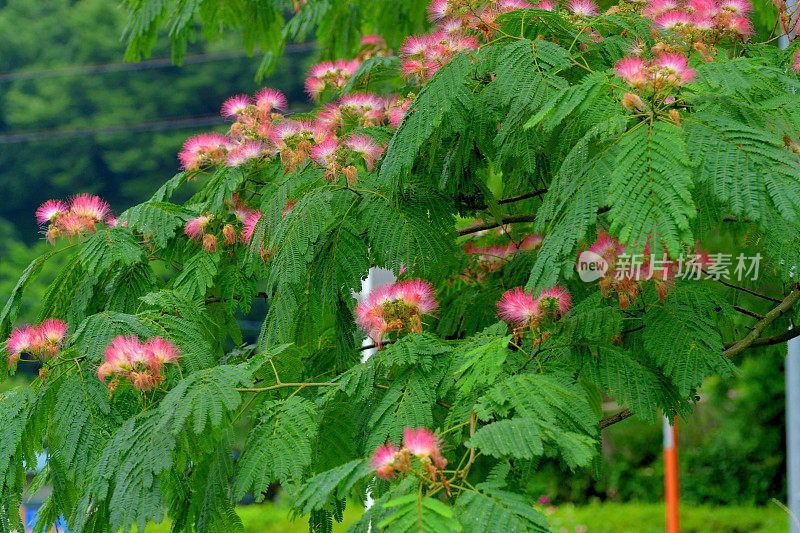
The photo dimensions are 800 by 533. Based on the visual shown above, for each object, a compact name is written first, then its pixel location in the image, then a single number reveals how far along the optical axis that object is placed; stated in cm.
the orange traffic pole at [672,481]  771
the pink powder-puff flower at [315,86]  337
